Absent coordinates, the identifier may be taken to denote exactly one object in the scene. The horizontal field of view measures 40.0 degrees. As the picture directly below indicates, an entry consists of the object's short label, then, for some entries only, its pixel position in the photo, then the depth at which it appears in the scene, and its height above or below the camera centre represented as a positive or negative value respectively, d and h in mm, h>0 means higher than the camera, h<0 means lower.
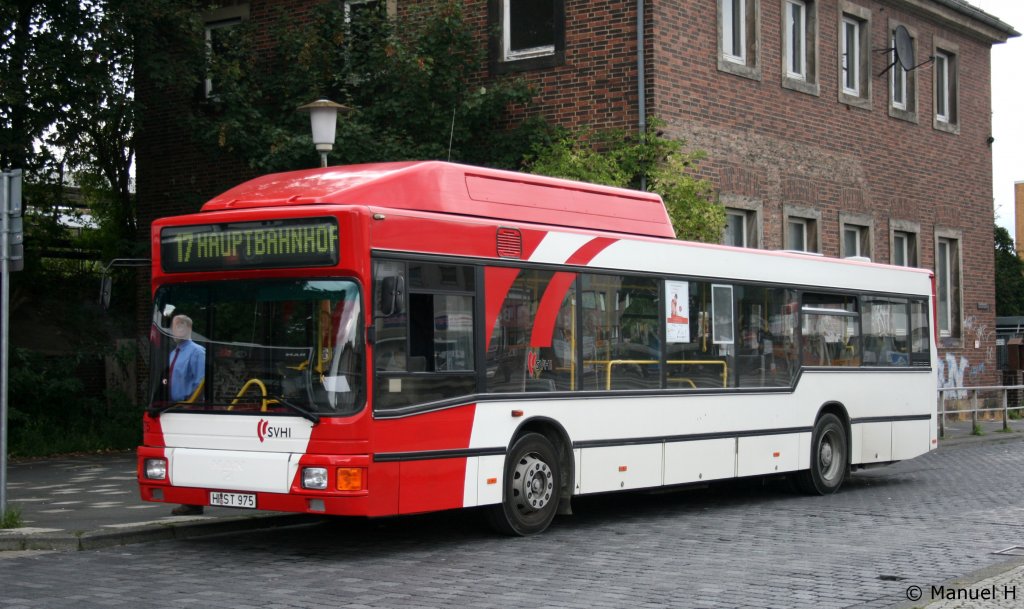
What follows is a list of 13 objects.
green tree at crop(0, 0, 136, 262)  19578 +4275
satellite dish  27469 +6436
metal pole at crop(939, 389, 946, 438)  24492 -751
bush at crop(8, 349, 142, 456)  21312 -565
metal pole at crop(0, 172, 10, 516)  11829 +198
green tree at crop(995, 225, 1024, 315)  49156 +3162
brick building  21109 +4499
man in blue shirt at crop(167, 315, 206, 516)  10898 +100
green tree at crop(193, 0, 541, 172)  20672 +4320
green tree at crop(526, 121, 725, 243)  19344 +2922
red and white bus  10305 +229
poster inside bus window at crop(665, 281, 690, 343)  13578 +614
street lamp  15438 +2783
